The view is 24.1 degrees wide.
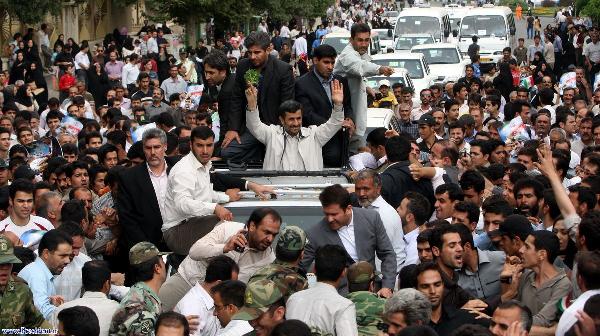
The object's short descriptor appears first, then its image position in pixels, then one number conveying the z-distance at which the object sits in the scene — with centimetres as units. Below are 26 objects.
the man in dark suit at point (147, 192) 1102
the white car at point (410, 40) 3822
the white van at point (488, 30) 4059
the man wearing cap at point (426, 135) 1565
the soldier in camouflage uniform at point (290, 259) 838
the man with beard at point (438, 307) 845
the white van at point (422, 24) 4191
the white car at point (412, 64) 2936
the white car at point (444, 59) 3189
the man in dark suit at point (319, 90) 1290
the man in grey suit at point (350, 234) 949
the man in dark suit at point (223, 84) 1268
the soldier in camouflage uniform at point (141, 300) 824
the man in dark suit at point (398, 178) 1180
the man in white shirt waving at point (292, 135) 1180
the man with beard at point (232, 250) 912
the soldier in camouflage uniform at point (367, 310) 835
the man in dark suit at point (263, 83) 1269
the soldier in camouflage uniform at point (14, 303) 857
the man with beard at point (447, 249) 929
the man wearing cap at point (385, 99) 2166
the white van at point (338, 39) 3681
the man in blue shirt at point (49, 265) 964
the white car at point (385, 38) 4402
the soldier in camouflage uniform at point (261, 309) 784
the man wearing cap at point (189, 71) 2872
